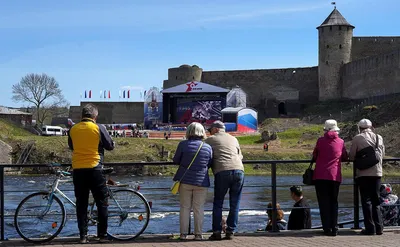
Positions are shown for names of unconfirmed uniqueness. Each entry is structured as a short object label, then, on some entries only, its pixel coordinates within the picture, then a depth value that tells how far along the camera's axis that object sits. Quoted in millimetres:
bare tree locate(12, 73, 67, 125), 87188
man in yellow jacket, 8477
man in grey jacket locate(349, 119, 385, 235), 9227
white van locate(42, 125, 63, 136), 63719
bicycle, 8625
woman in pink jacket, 9141
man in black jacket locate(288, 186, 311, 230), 10633
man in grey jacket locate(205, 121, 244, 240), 8852
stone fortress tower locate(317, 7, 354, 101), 71812
